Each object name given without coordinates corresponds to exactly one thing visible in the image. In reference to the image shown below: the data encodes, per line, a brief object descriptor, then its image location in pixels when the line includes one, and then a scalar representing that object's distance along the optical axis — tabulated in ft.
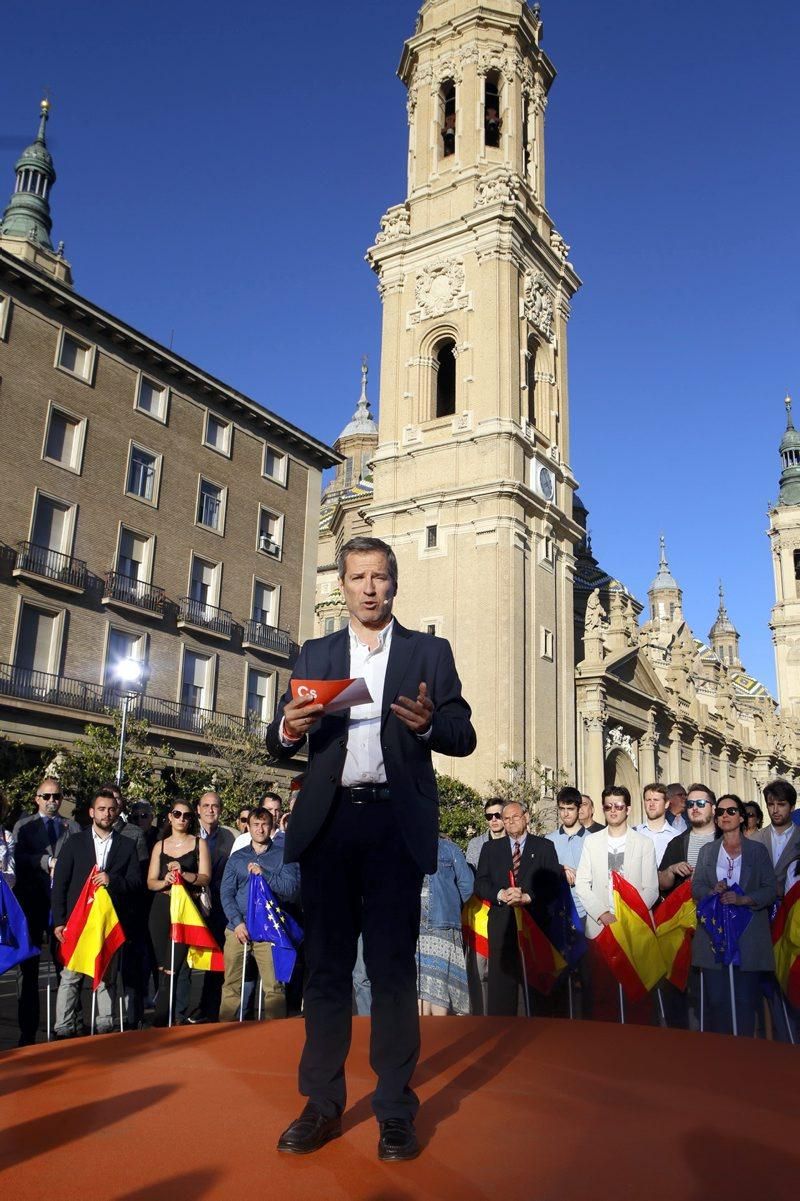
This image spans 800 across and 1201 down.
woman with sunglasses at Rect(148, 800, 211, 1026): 27.96
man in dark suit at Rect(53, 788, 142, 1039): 25.45
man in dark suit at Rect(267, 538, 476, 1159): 11.66
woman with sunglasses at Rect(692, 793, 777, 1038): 24.31
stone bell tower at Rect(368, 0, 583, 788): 132.05
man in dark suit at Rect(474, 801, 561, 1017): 27.89
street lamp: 87.81
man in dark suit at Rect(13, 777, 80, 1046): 24.72
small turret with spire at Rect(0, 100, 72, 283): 178.50
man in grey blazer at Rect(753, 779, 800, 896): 27.99
